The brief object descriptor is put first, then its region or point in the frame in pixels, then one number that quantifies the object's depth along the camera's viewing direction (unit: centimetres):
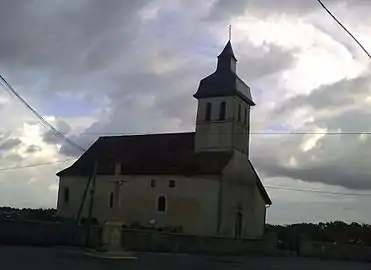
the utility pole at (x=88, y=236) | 3195
